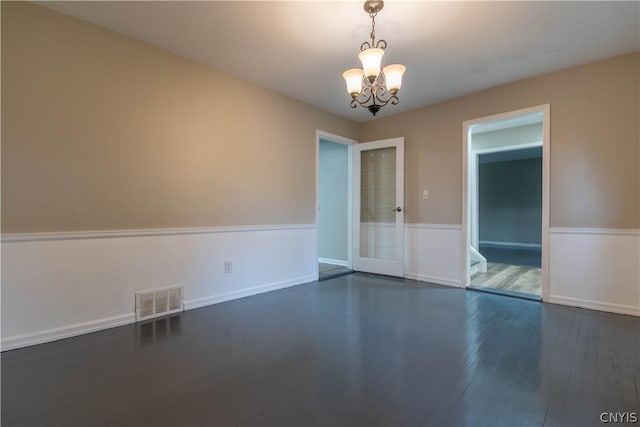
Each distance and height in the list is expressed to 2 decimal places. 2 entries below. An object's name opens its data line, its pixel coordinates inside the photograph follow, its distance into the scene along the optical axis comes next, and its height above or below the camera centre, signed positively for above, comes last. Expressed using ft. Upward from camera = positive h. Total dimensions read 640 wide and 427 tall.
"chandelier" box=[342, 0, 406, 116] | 7.18 +3.44
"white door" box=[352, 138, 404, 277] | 15.06 +0.17
